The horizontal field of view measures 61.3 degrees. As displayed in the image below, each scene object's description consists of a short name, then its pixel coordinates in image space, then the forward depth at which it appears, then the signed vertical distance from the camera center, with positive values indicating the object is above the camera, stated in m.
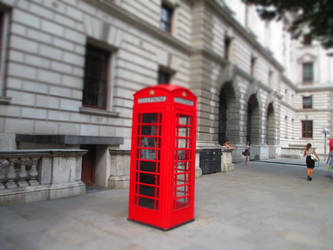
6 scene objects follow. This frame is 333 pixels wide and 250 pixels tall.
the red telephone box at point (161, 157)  4.54 -0.30
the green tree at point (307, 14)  9.10 +4.43
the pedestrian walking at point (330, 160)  12.45 -0.63
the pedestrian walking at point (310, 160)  11.47 -0.60
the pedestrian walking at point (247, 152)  18.47 -0.62
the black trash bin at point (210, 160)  12.14 -0.86
